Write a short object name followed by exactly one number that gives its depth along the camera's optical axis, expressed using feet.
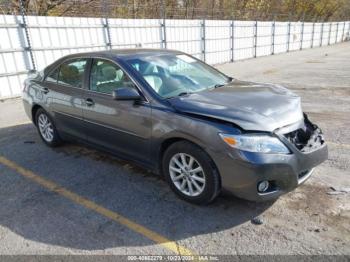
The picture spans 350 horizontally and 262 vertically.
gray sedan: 9.22
